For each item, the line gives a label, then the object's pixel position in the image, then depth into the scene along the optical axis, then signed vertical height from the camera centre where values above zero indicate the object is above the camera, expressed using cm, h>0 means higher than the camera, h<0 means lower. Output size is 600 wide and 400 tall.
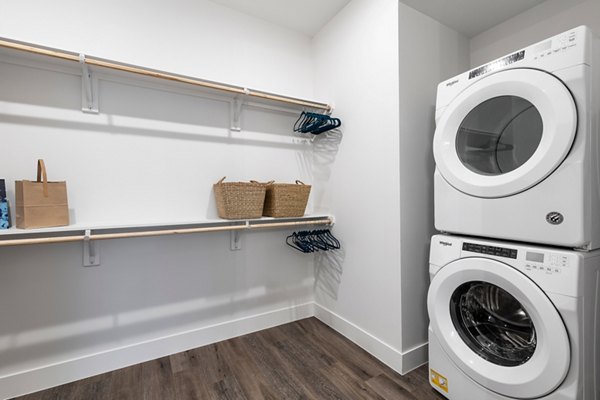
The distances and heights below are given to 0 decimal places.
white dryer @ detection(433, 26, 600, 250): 93 +16
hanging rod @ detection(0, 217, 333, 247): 120 -18
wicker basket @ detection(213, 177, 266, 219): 162 -3
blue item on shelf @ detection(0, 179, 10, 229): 123 -4
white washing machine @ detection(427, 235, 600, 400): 92 -53
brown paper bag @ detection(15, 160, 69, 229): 122 -2
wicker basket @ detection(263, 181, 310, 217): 177 -5
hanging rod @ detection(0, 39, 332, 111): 118 +63
